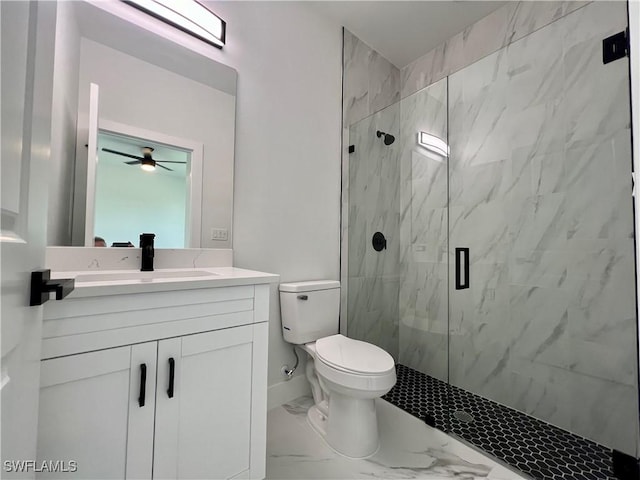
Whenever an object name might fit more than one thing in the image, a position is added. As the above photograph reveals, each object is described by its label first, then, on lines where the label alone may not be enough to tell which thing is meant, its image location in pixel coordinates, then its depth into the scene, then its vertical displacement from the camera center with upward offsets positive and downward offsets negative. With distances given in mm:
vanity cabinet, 755 -438
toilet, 1316 -577
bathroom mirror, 1142 +600
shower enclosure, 1469 +74
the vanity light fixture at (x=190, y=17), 1338 +1123
